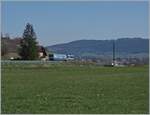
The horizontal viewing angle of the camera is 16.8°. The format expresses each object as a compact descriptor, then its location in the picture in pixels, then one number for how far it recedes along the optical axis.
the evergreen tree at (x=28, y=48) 113.31
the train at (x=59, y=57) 138.50
